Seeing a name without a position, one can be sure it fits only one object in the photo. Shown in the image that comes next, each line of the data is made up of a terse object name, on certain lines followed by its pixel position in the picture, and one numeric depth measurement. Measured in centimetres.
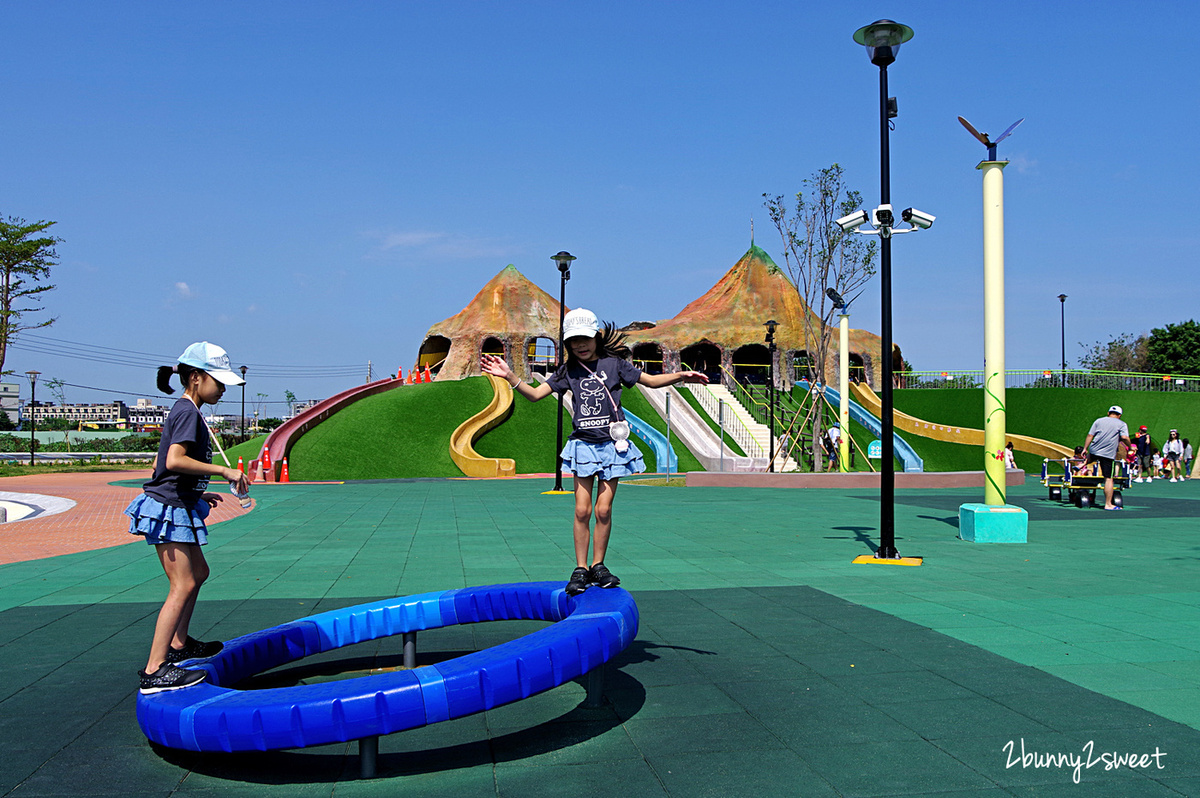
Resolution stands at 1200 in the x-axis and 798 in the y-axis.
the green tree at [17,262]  4034
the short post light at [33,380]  5569
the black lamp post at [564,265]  2272
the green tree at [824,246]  3144
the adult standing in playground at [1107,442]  1603
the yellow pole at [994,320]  1195
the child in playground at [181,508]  390
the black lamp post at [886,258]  960
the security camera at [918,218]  1043
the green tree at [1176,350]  6297
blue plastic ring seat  319
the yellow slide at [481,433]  3039
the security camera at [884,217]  1014
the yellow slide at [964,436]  3388
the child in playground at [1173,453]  2892
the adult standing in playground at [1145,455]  2881
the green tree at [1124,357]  6825
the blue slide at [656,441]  3209
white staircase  3438
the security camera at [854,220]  1047
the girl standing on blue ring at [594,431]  518
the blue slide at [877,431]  3334
